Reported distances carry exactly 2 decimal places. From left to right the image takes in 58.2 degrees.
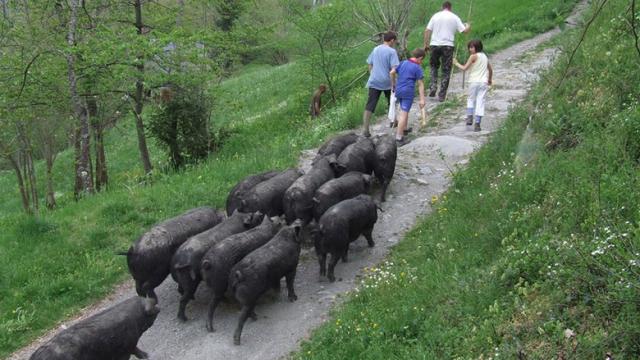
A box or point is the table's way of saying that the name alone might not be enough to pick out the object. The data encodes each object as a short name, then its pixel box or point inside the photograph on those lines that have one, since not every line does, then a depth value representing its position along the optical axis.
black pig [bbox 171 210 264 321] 7.54
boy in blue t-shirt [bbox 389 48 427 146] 12.17
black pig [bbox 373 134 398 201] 10.49
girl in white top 12.40
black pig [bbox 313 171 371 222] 8.95
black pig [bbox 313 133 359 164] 11.23
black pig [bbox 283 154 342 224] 9.07
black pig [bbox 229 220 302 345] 7.16
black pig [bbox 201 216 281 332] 7.32
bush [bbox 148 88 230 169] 14.16
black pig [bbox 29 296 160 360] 6.00
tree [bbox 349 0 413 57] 18.38
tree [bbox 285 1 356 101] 17.59
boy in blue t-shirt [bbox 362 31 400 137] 12.51
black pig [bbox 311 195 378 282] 8.11
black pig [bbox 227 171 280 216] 9.68
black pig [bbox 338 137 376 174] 10.37
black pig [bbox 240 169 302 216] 9.17
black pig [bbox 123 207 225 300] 7.76
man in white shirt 14.44
